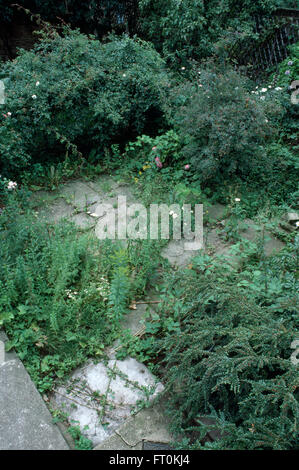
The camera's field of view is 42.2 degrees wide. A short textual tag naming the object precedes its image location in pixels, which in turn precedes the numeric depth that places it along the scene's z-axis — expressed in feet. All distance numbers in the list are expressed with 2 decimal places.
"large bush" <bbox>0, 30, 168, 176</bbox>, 13.71
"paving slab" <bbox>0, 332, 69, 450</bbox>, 7.09
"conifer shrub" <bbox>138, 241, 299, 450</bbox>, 6.25
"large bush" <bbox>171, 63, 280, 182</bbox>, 12.64
